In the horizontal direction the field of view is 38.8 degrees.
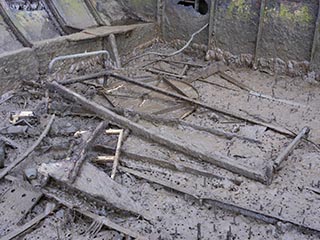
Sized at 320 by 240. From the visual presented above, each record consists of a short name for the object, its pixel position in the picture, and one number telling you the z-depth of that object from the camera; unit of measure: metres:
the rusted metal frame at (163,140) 5.31
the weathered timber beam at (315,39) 7.75
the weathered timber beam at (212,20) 8.79
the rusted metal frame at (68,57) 7.08
